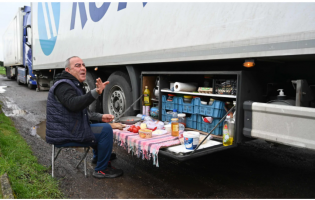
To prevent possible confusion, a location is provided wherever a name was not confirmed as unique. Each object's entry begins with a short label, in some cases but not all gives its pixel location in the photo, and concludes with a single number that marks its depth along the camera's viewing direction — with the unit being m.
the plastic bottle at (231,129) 3.04
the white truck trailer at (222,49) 2.41
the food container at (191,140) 2.80
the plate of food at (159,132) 3.42
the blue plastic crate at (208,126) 3.35
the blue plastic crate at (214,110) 3.34
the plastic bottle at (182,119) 3.73
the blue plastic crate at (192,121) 3.71
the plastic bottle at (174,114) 3.77
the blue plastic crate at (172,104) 3.94
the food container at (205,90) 3.45
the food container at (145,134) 3.21
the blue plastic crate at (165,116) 4.10
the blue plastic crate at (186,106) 3.70
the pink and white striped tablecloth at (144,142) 2.92
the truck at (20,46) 12.81
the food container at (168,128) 3.59
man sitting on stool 2.85
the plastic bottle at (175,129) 3.35
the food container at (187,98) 3.85
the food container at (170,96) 4.09
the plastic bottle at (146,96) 4.55
